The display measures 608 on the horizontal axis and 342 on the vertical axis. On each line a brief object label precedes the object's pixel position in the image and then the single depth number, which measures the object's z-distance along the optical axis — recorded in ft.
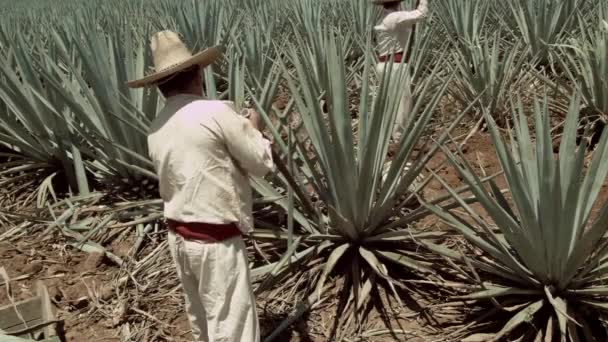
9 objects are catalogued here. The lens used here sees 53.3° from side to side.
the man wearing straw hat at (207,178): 5.97
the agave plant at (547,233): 6.37
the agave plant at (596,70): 11.74
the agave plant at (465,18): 16.01
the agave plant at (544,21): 15.35
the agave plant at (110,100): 10.72
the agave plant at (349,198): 7.95
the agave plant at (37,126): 11.74
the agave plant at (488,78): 13.05
